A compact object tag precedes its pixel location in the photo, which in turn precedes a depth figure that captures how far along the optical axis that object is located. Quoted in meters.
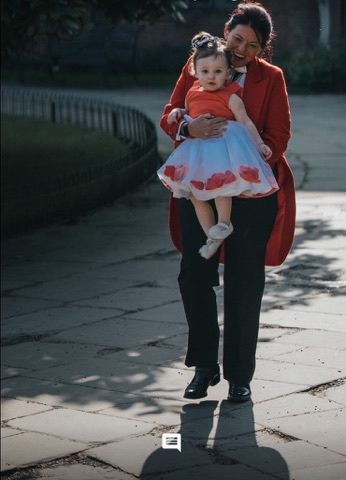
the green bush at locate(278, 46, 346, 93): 26.75
